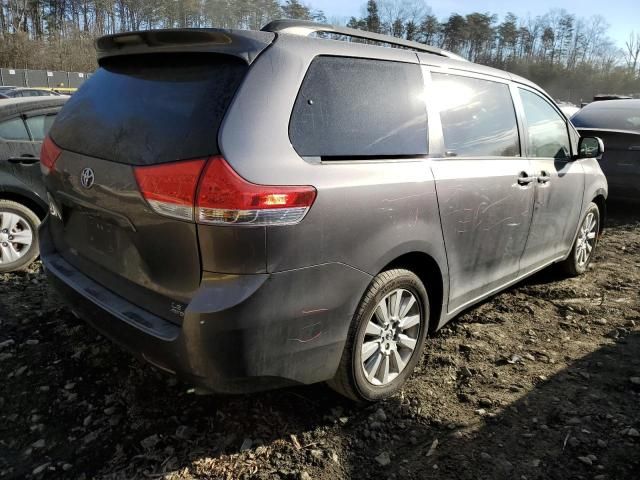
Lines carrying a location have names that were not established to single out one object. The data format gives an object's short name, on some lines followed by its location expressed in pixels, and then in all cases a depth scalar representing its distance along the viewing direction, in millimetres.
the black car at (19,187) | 4430
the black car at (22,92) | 19900
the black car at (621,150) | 7039
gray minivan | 1947
